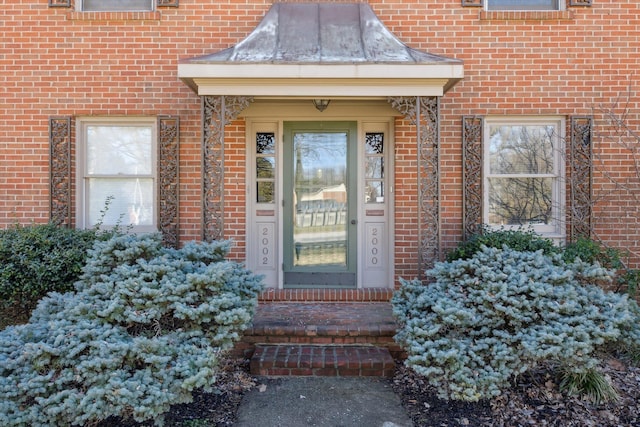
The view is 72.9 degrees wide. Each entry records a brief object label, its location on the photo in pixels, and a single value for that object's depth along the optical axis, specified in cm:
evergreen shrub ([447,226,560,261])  486
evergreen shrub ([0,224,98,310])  452
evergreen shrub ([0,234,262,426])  294
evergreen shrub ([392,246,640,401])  333
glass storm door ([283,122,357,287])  593
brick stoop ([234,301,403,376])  412
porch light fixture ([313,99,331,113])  546
